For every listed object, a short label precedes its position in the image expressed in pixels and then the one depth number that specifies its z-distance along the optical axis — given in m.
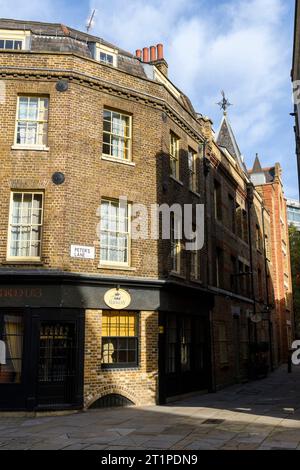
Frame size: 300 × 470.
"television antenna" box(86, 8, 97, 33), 19.19
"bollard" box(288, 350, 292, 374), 29.05
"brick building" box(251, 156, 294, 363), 38.50
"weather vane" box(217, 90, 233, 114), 32.34
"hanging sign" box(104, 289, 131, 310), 14.33
